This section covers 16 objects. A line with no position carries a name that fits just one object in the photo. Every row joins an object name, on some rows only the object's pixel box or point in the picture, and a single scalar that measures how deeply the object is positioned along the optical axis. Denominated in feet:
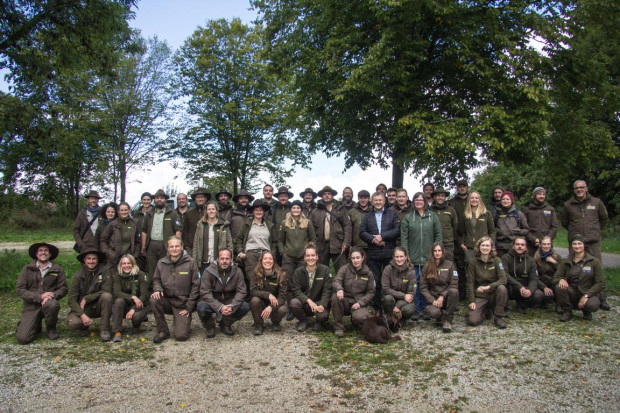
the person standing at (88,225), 27.25
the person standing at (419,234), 23.41
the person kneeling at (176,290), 20.07
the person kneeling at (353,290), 20.42
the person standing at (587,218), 26.48
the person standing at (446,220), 25.00
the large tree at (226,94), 83.97
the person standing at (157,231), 26.66
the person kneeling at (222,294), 20.35
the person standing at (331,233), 25.96
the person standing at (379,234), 24.00
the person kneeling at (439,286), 20.90
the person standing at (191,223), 27.14
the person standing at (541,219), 26.71
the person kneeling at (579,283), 21.99
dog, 18.98
